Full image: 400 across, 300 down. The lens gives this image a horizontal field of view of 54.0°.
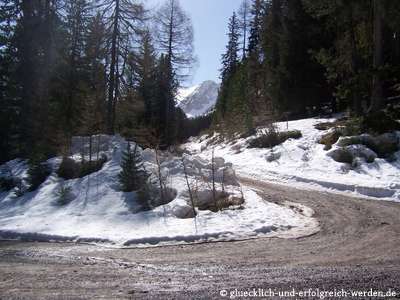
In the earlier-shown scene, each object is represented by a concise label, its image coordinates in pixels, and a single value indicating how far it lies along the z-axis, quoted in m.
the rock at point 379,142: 15.59
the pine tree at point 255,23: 43.09
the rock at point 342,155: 15.91
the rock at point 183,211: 10.06
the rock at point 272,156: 19.32
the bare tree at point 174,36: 30.66
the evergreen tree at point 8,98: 20.83
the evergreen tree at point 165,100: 31.00
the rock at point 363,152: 15.35
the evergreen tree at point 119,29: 20.83
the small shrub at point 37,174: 13.91
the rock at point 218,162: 14.48
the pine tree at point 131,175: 12.01
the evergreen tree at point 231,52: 52.88
